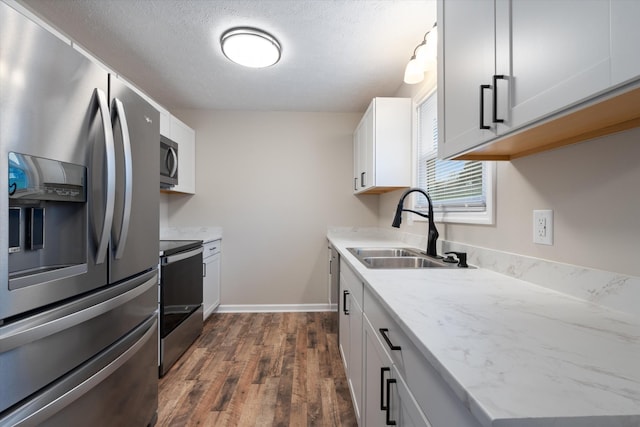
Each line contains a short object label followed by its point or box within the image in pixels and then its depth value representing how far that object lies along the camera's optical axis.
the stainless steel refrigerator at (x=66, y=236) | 0.75
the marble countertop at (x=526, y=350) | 0.40
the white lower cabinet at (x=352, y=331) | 1.44
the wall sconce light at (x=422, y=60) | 1.67
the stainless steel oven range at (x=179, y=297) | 2.01
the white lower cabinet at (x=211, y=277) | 2.85
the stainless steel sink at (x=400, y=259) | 1.56
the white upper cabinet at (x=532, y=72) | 0.54
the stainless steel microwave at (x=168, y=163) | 2.45
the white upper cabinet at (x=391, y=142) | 2.38
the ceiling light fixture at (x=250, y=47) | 1.89
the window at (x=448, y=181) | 1.48
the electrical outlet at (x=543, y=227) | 1.02
